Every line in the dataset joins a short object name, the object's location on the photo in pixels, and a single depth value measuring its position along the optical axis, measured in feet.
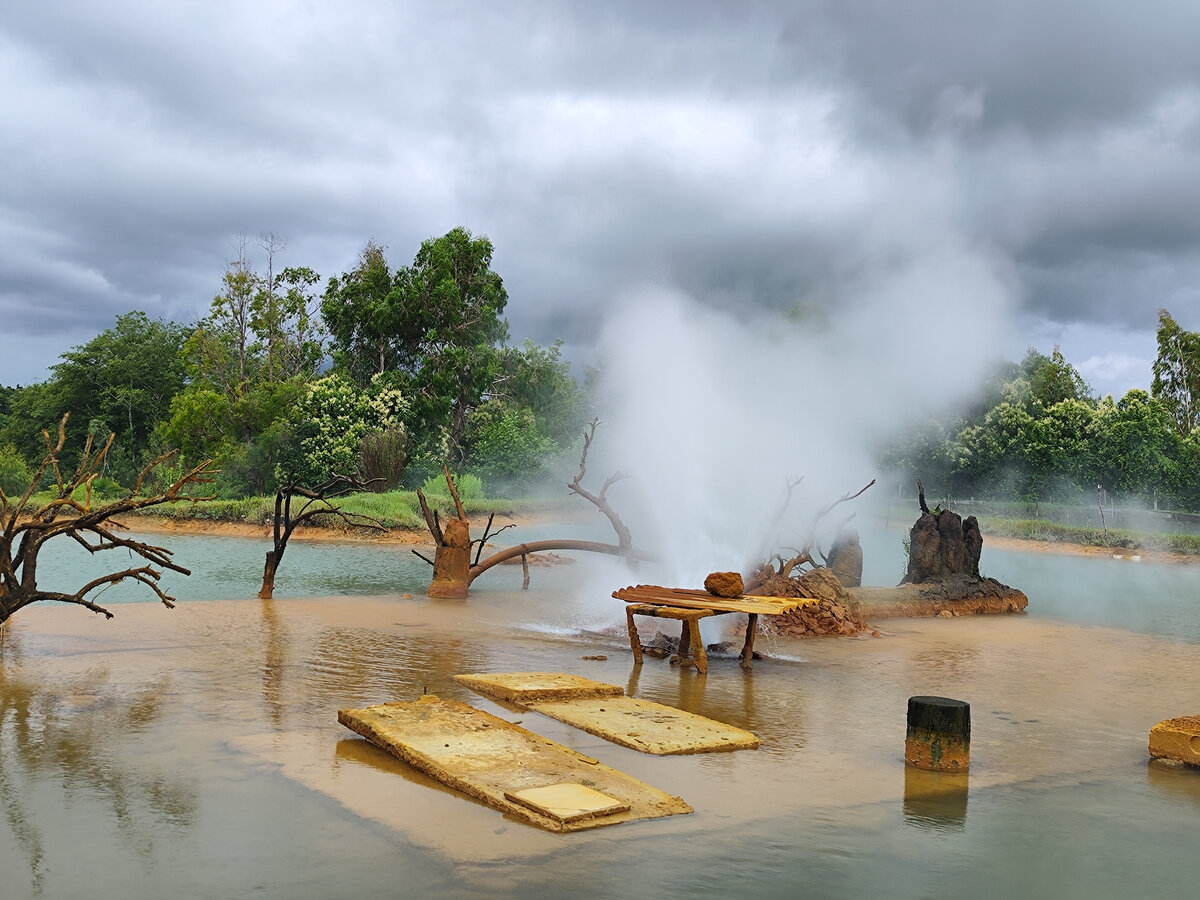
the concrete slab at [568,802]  18.04
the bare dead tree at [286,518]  47.98
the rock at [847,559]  56.13
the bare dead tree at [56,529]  29.99
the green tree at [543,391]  169.68
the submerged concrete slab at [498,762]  18.45
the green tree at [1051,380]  161.89
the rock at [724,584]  35.37
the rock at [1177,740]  24.36
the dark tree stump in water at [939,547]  57.88
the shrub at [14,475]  120.67
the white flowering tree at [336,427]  119.85
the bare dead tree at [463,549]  54.29
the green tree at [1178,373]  160.25
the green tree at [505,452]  137.90
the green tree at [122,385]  161.79
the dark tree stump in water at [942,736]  22.84
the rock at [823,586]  47.34
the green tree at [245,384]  126.31
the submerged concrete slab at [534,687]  28.27
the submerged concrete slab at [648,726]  24.06
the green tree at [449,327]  133.80
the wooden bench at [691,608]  33.65
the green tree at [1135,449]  126.72
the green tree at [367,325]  137.18
